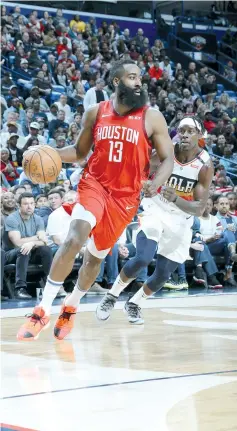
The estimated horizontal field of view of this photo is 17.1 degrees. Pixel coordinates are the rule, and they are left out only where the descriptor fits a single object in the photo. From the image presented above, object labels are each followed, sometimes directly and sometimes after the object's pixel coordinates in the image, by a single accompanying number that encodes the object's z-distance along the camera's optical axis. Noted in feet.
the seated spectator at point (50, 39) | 59.88
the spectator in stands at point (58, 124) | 47.80
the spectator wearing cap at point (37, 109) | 49.21
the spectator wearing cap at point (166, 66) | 68.58
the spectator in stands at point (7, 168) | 40.06
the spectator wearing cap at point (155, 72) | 65.92
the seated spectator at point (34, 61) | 55.36
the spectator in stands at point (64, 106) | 51.18
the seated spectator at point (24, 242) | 31.55
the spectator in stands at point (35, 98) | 49.83
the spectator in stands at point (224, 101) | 67.09
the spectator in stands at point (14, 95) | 49.26
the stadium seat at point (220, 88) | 73.10
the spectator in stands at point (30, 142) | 42.57
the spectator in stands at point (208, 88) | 69.12
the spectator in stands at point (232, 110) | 65.99
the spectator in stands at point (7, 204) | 33.06
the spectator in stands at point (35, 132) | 43.96
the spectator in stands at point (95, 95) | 51.78
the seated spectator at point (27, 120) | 47.08
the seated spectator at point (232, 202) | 40.63
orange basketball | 18.39
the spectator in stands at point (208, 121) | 61.67
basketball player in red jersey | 18.95
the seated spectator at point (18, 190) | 33.35
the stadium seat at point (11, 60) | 54.95
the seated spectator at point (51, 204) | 33.99
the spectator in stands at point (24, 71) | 53.96
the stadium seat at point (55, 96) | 54.26
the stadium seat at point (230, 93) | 72.84
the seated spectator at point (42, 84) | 52.80
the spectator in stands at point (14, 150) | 41.88
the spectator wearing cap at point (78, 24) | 65.92
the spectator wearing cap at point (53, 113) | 50.05
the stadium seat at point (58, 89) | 55.36
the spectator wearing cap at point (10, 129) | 43.54
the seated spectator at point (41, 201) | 34.72
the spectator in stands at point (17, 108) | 47.70
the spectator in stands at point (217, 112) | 63.81
